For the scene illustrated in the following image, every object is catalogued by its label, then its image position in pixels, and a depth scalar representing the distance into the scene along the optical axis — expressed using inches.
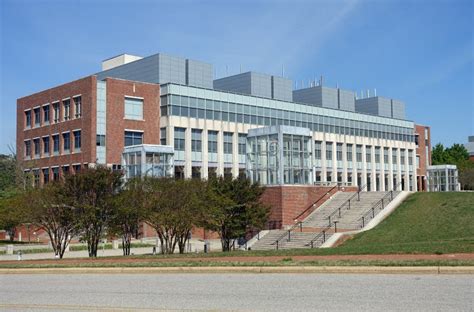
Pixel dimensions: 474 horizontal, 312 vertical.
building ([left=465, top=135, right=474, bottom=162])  5106.8
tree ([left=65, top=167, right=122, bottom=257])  1237.0
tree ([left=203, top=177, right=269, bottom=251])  1416.1
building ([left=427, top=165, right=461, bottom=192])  3021.7
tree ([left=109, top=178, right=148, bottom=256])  1219.9
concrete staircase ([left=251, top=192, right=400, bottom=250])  1455.5
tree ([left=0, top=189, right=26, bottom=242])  1242.3
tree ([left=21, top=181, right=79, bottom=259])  1231.5
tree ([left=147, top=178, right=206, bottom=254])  1200.8
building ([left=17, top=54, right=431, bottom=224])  2010.3
